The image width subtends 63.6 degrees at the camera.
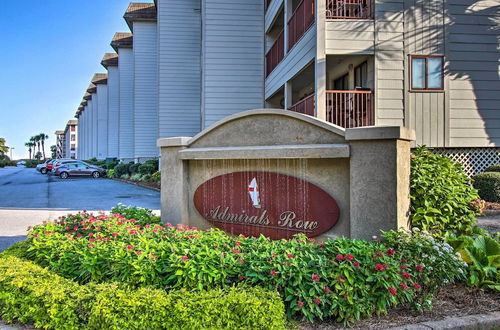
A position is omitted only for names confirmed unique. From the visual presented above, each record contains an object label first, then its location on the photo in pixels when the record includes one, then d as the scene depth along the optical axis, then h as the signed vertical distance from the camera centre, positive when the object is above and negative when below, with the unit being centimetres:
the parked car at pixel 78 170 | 3669 -55
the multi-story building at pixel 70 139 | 12721 +843
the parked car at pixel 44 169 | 4766 -59
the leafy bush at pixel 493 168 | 1236 -15
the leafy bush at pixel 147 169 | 2702 -34
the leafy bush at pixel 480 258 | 465 -114
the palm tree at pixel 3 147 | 11925 +516
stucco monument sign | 500 -19
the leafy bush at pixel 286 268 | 381 -107
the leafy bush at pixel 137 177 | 2755 -89
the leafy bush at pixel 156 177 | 2318 -77
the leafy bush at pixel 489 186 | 1136 -65
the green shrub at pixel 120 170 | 3309 -49
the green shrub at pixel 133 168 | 3020 -31
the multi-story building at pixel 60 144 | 14969 +806
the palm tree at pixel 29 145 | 19025 +923
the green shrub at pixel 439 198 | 525 -45
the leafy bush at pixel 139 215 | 726 -95
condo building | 1222 +319
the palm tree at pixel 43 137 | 18556 +1252
